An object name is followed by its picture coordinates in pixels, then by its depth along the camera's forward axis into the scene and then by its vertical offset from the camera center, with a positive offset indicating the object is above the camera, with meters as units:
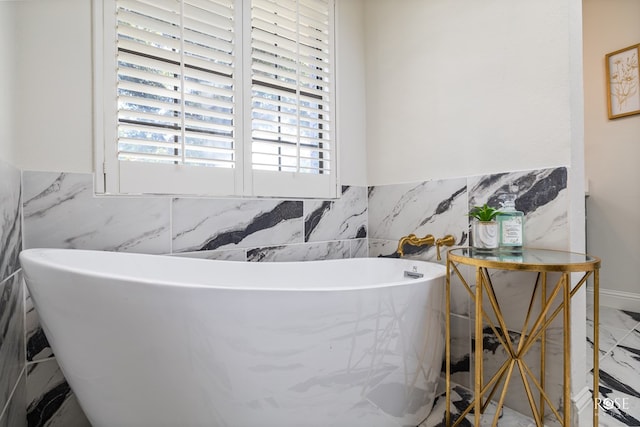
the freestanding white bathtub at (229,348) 0.71 -0.35
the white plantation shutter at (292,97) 1.61 +0.66
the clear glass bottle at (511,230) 1.12 -0.06
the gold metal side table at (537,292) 0.87 -0.27
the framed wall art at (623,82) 2.09 +0.90
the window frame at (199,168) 1.25 +0.23
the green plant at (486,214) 1.12 +0.00
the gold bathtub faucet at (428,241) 1.42 -0.13
